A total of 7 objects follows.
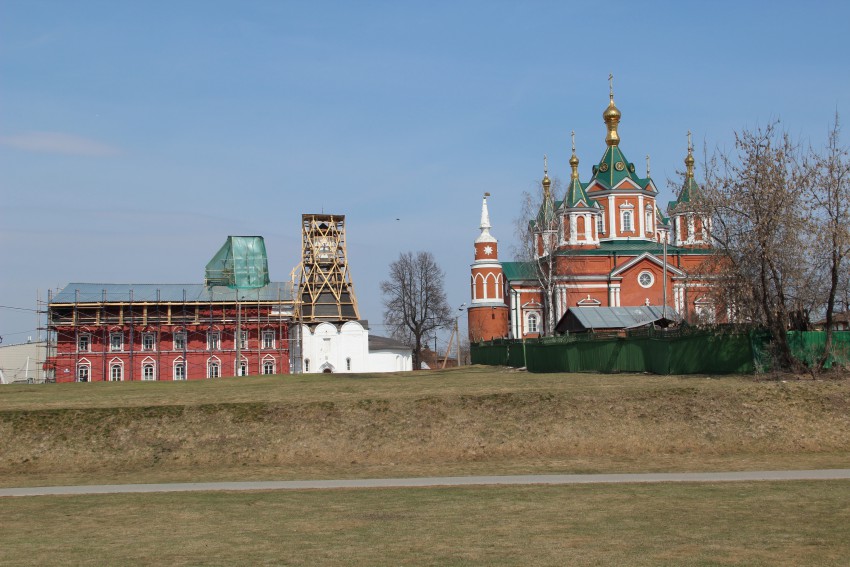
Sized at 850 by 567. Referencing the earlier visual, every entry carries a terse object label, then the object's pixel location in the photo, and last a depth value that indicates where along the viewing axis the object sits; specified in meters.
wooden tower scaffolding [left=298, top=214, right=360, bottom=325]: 76.62
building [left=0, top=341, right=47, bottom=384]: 74.50
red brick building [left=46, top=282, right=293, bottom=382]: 66.38
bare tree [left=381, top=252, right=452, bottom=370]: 89.62
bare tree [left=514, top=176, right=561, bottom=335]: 66.68
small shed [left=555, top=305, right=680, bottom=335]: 47.44
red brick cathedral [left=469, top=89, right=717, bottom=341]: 71.00
